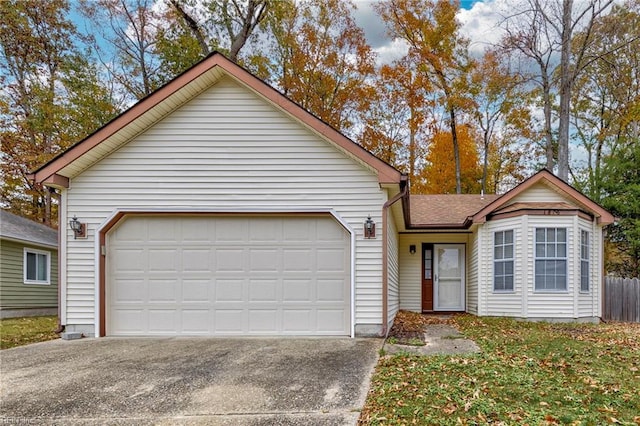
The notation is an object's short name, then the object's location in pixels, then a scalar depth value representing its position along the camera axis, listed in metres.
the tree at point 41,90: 18.53
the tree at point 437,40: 19.58
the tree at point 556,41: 15.94
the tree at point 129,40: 19.36
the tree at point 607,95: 18.34
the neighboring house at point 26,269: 12.87
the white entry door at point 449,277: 12.39
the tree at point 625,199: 15.83
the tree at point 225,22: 19.18
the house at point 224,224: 7.43
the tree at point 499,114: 19.00
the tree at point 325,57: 19.97
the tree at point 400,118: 20.11
